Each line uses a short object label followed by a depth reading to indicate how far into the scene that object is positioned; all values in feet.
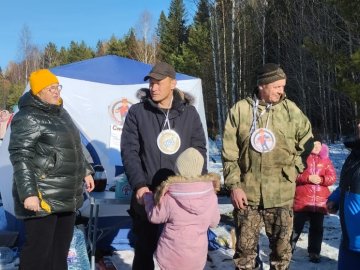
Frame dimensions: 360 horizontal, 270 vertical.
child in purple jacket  9.21
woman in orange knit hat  9.74
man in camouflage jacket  10.07
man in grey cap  10.05
